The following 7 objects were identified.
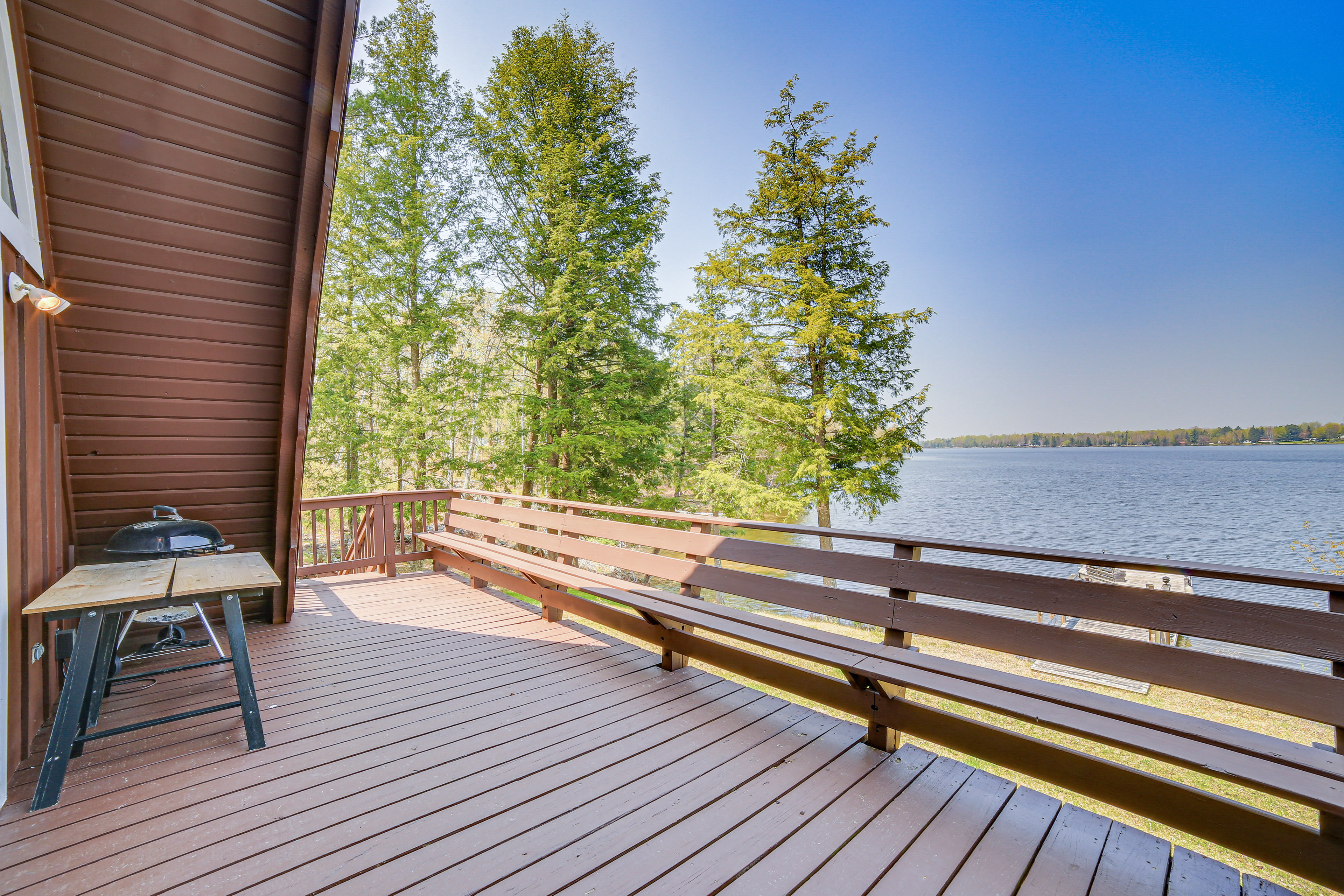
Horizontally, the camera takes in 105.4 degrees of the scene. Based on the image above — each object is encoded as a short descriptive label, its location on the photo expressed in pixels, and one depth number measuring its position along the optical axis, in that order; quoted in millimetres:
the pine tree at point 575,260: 9672
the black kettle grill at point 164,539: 2850
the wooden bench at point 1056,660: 1311
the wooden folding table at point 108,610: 1846
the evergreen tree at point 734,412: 9742
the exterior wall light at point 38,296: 2002
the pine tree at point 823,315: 9320
